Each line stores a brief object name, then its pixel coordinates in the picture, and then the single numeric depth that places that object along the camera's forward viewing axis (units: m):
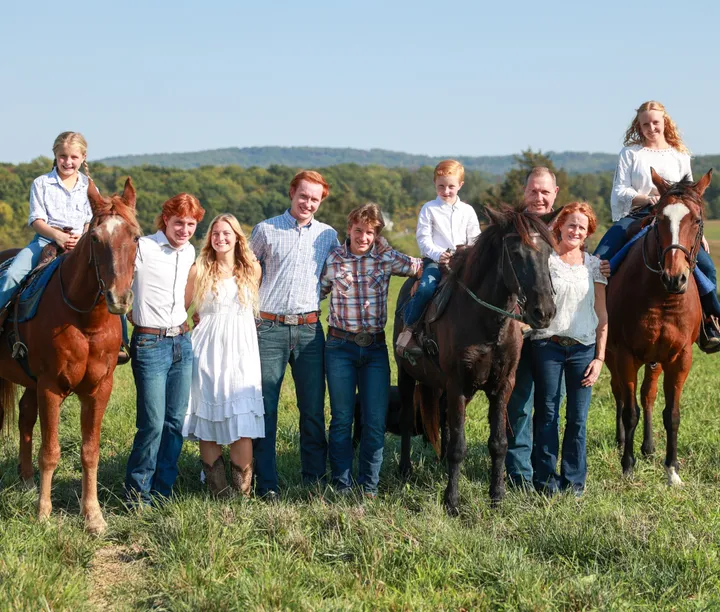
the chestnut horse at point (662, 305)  6.37
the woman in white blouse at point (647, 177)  7.50
